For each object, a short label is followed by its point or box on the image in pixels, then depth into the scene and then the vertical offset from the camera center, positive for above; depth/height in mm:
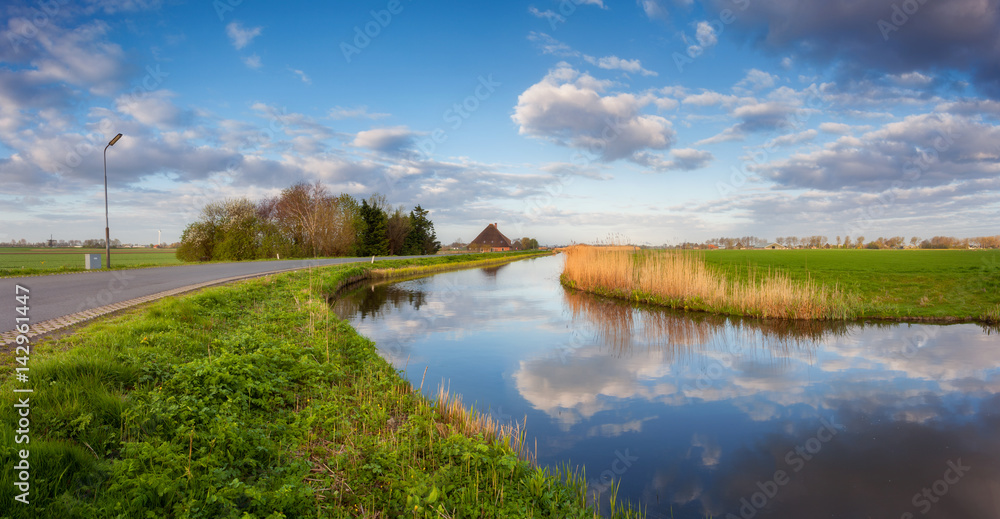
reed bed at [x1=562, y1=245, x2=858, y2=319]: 14391 -1488
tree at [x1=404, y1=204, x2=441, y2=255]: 60850 +2236
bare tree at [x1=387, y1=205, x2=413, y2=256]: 55938 +2585
